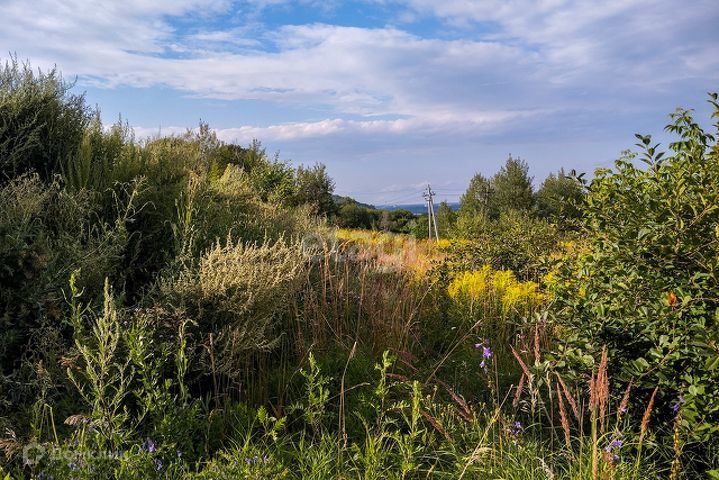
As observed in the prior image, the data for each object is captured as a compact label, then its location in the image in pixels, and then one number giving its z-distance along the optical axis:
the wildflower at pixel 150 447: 2.45
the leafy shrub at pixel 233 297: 3.91
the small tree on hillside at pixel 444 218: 23.73
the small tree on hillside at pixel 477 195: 26.95
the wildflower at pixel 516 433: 2.75
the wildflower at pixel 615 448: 2.47
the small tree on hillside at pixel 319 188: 19.50
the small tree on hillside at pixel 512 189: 25.75
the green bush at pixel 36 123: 5.19
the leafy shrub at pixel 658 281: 2.75
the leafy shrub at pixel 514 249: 7.52
